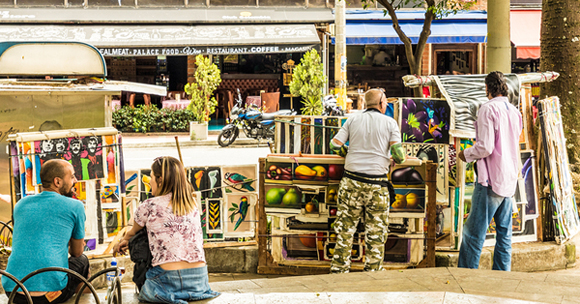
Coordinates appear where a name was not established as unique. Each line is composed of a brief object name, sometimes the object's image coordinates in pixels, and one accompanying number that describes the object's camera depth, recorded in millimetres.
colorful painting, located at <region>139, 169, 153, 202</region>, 6156
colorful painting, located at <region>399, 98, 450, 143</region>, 5977
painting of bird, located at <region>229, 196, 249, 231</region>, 6219
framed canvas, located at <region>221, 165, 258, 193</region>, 6160
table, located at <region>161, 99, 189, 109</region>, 18938
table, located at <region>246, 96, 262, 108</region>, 19609
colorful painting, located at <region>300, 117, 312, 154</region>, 6598
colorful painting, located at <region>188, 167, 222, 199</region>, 6102
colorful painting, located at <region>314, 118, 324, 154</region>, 6578
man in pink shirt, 5254
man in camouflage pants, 5289
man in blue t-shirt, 3881
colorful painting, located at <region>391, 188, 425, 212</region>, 5703
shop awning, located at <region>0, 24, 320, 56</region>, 18688
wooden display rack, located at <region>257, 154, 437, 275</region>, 5711
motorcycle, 16094
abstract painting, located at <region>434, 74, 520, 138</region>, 5863
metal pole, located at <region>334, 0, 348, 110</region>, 15258
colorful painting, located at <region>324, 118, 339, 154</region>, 6562
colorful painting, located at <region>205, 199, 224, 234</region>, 6172
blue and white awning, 19406
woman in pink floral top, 4207
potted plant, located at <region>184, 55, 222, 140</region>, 17297
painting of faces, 5422
